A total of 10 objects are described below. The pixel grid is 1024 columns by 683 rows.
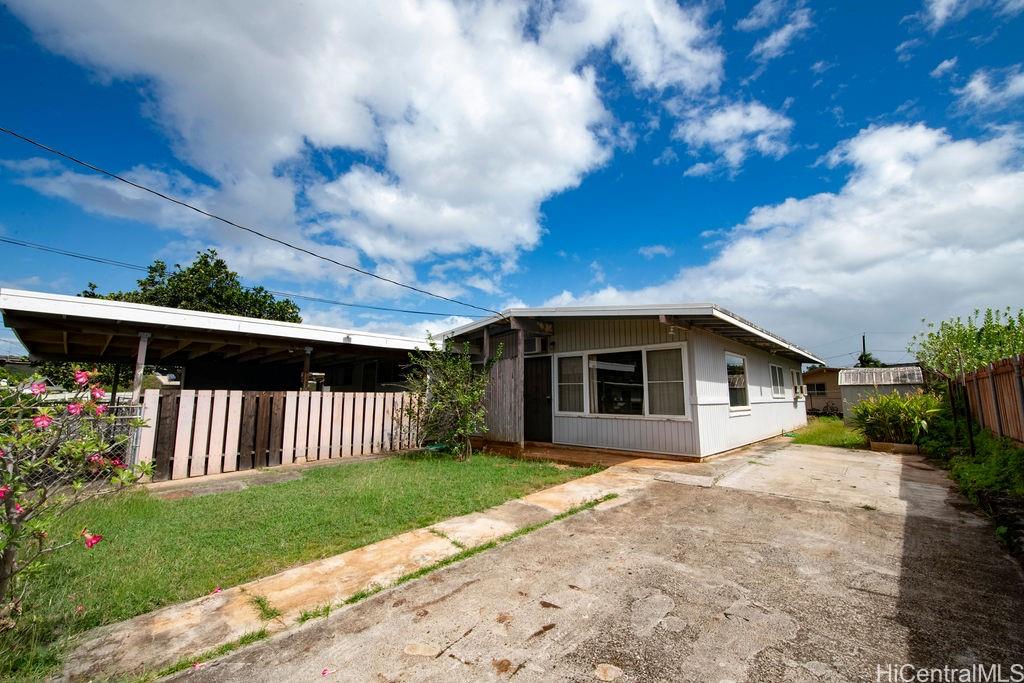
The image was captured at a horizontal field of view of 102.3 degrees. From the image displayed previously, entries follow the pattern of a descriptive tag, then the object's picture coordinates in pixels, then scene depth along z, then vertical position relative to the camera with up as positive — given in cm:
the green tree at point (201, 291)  2606 +677
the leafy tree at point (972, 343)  1047 +147
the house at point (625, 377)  761 +36
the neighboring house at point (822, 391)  2486 +22
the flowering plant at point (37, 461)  204 -36
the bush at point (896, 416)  894 -49
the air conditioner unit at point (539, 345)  953 +113
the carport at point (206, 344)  612 +108
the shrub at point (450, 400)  826 -12
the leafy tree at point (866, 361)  4091 +338
